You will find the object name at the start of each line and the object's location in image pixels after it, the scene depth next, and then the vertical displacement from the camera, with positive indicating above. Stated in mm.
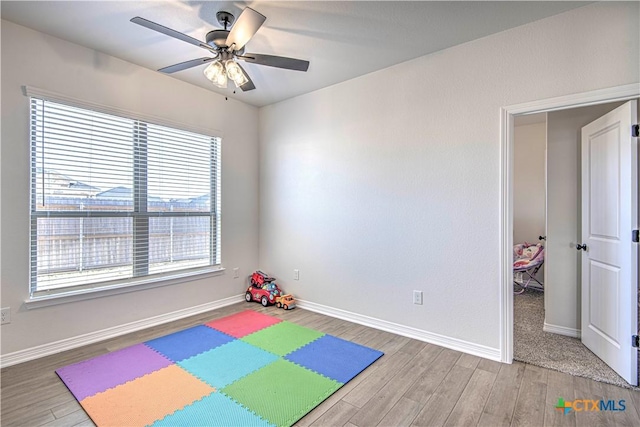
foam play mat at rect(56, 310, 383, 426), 1875 -1223
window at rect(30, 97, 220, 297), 2645 +153
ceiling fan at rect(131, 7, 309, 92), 2045 +1141
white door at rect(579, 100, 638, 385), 2168 -199
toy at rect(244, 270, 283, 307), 3967 -1010
